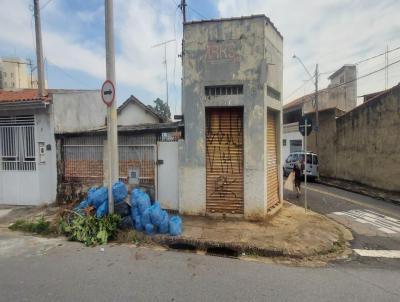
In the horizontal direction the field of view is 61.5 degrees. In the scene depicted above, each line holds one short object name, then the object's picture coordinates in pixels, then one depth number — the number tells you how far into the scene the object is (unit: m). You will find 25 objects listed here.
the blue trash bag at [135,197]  7.97
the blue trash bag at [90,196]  8.15
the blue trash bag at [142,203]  7.83
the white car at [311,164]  21.95
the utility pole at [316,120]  23.59
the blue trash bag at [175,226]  7.44
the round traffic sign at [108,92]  7.91
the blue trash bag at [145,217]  7.57
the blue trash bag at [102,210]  7.78
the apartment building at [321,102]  31.51
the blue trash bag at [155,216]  7.50
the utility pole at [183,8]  20.02
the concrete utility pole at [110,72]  8.12
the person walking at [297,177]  14.37
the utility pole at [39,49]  12.14
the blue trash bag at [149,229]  7.48
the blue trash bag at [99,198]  8.09
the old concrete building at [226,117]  9.02
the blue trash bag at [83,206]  8.06
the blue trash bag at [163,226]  7.54
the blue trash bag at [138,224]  7.66
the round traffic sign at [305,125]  10.84
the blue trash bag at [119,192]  8.02
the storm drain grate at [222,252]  6.78
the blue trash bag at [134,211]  7.88
